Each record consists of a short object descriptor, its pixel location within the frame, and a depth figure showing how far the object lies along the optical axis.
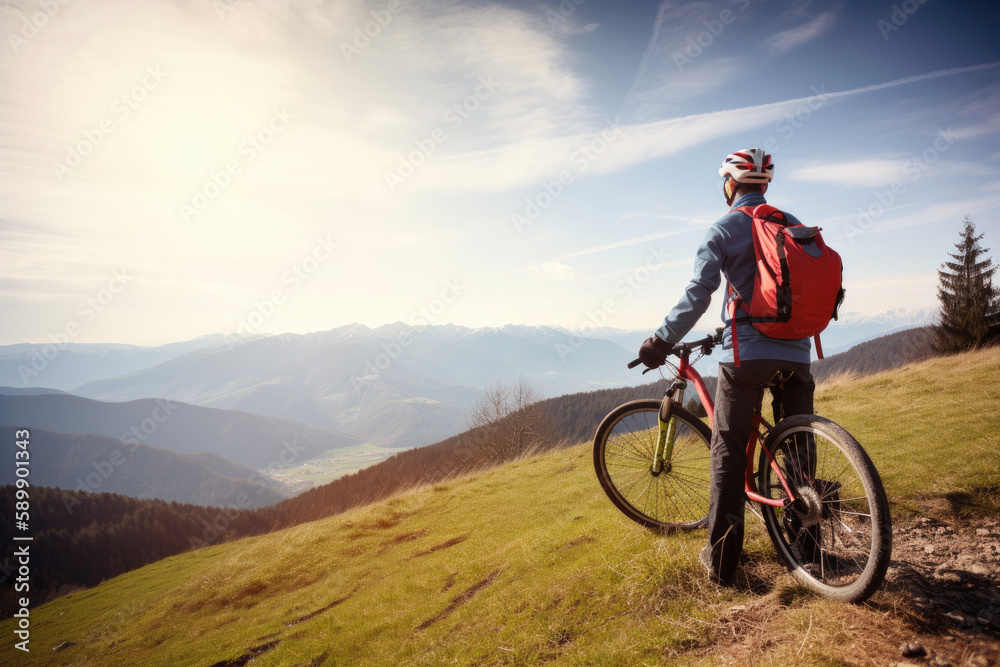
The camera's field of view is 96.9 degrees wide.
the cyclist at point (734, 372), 3.15
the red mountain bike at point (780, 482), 2.71
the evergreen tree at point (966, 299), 28.95
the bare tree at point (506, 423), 33.40
